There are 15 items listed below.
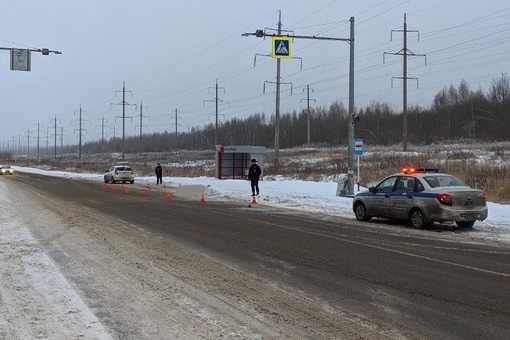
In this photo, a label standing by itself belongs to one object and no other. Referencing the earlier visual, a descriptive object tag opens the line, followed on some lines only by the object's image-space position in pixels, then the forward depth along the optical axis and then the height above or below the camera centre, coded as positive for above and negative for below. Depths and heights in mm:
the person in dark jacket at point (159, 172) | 39156 -805
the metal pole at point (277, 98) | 37594 +4714
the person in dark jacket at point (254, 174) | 24781 -559
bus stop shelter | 39875 +72
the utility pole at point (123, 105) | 70938 +7638
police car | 13711 -989
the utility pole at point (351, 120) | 23552 +1959
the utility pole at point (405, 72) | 42062 +7407
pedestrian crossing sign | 21750 +4826
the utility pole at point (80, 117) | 98656 +8092
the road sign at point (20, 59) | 20641 +4016
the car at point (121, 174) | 42375 -1082
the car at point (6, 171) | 62869 -1354
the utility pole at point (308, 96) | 77469 +9951
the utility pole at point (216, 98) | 55834 +7200
